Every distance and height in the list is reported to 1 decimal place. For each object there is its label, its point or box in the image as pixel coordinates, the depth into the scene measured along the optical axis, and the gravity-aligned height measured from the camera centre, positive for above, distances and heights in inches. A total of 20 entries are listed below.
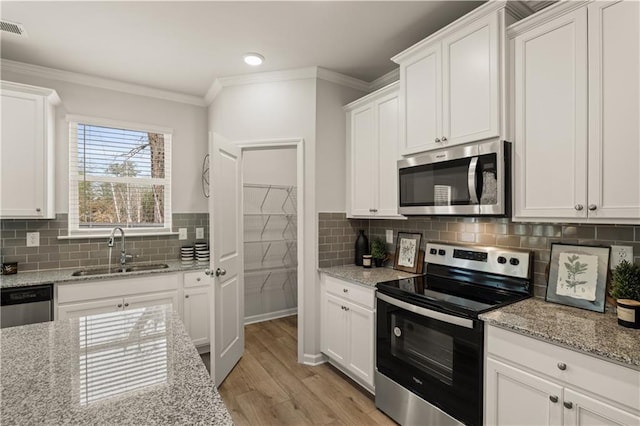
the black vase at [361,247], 118.0 -13.2
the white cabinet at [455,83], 70.5 +32.3
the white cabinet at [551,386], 46.9 -29.1
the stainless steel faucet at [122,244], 120.2 -12.1
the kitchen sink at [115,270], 110.6 -21.4
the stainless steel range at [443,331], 65.7 -27.8
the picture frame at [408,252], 104.7 -13.8
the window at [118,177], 121.3 +14.5
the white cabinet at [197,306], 118.8 -35.8
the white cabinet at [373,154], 101.7 +20.0
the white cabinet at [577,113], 55.7 +19.1
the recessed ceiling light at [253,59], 104.0 +51.8
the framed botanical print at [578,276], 64.7 -13.8
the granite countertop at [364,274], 94.7 -20.2
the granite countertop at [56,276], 95.7 -21.1
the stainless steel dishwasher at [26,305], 90.9 -27.8
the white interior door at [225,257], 97.0 -15.2
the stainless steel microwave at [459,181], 70.3 +7.7
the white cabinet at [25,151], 99.7 +19.8
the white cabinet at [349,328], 92.0 -36.9
